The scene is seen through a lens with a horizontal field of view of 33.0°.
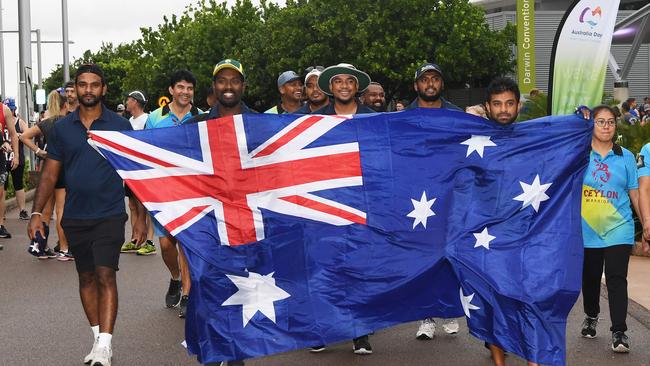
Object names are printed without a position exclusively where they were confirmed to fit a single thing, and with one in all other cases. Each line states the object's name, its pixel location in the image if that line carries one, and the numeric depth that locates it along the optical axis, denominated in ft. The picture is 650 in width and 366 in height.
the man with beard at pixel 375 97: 36.01
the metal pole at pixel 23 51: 85.97
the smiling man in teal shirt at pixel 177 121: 28.55
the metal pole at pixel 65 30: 128.26
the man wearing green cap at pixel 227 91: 22.24
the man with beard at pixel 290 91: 32.24
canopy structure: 85.29
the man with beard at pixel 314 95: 28.50
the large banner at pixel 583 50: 43.32
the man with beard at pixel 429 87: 24.99
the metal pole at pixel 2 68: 174.68
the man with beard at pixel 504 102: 21.54
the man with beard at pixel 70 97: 37.73
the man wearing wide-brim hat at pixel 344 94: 25.02
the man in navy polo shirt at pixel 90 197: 22.47
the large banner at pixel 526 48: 86.38
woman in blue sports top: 24.66
